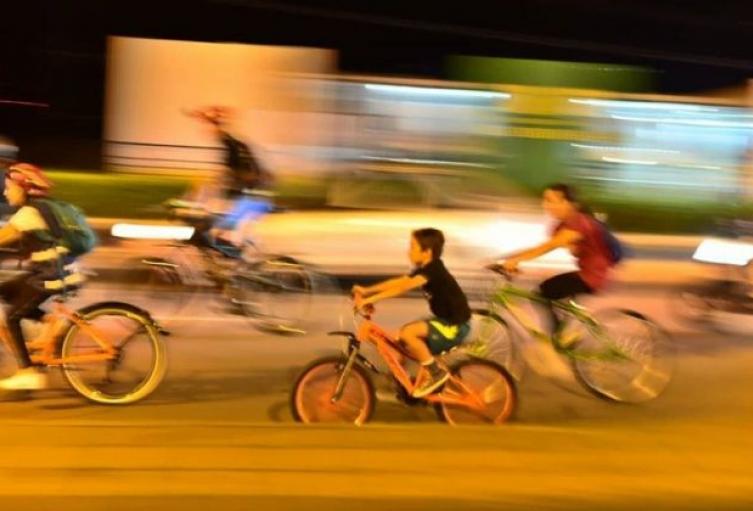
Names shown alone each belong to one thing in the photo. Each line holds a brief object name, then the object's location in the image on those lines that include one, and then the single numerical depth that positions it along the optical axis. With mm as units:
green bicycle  14492
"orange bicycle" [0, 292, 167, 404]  13156
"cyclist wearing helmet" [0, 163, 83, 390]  12836
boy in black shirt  12594
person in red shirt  14602
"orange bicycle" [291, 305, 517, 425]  12430
